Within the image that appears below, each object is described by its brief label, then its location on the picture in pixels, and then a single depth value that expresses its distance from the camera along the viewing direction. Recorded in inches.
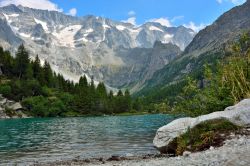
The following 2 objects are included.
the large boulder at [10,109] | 4139.9
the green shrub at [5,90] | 4473.2
